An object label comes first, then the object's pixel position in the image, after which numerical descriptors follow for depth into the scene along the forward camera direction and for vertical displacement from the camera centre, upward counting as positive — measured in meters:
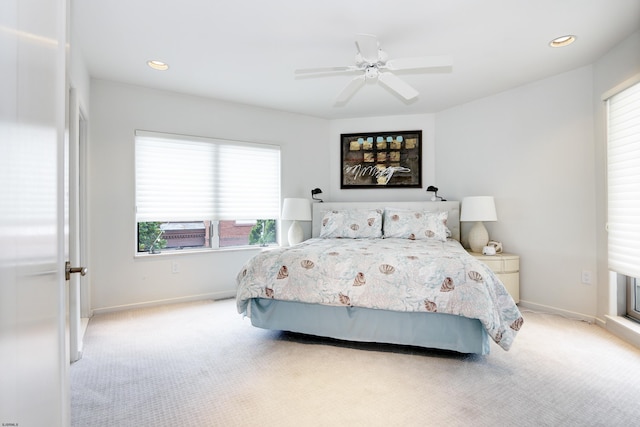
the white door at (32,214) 0.44 +0.00
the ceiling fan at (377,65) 2.26 +1.08
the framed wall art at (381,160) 4.76 +0.78
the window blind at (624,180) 2.63 +0.27
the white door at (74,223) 2.35 -0.06
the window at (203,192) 3.75 +0.27
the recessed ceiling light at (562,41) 2.65 +1.40
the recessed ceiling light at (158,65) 3.09 +1.42
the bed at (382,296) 2.30 -0.62
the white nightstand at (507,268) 3.53 -0.60
